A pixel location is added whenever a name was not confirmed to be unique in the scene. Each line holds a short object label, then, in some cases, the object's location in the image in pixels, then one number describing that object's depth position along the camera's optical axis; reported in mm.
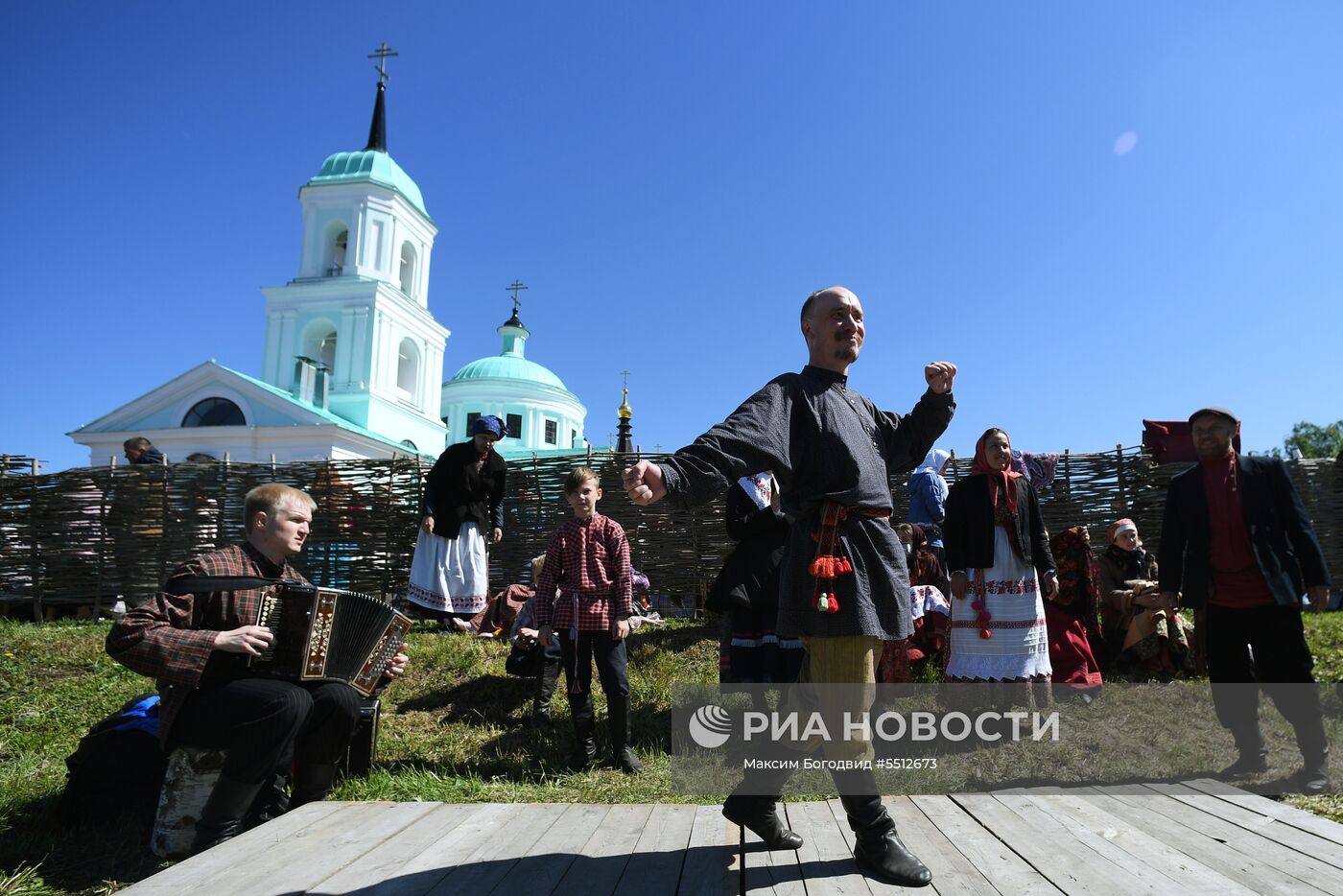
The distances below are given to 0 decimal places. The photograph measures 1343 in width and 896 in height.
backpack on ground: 3754
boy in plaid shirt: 4754
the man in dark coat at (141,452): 9509
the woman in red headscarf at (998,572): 5125
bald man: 2609
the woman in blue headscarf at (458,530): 7812
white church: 30219
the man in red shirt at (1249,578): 4082
